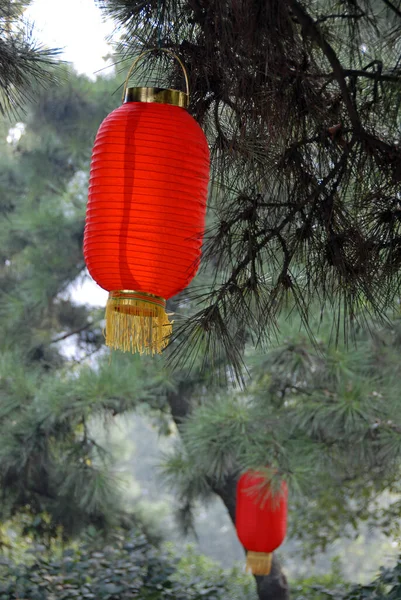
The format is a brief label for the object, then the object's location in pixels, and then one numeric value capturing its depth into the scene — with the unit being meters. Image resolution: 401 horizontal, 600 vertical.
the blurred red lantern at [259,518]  10.33
